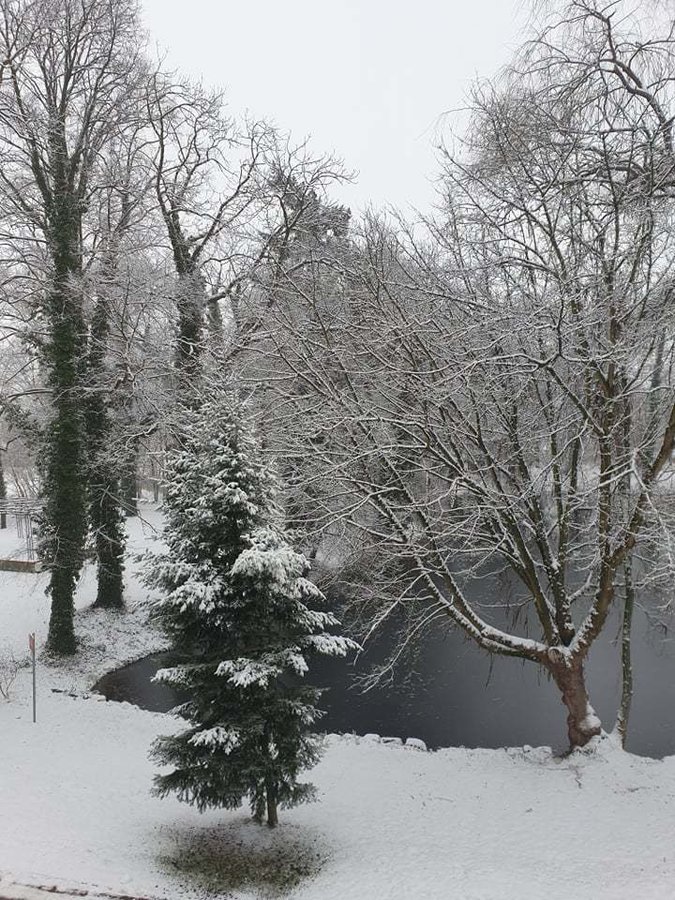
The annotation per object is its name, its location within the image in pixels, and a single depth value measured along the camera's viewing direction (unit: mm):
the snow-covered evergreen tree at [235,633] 6844
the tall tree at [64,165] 13188
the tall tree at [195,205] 15242
